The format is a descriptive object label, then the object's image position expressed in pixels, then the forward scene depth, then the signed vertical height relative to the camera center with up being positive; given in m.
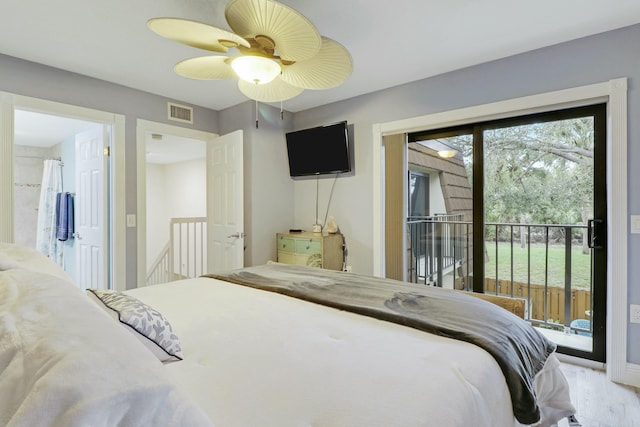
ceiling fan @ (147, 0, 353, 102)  1.40 +0.84
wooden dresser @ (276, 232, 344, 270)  3.37 -0.41
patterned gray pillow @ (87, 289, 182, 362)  0.94 -0.35
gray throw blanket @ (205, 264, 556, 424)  1.04 -0.42
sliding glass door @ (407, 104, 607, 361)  2.41 +0.00
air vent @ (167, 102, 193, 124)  3.42 +1.09
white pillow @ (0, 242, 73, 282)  1.18 -0.20
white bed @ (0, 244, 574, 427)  0.49 -0.44
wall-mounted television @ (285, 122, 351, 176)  3.42 +0.69
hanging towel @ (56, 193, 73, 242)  4.16 -0.08
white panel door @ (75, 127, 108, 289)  3.17 +0.03
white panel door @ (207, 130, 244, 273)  3.34 +0.10
